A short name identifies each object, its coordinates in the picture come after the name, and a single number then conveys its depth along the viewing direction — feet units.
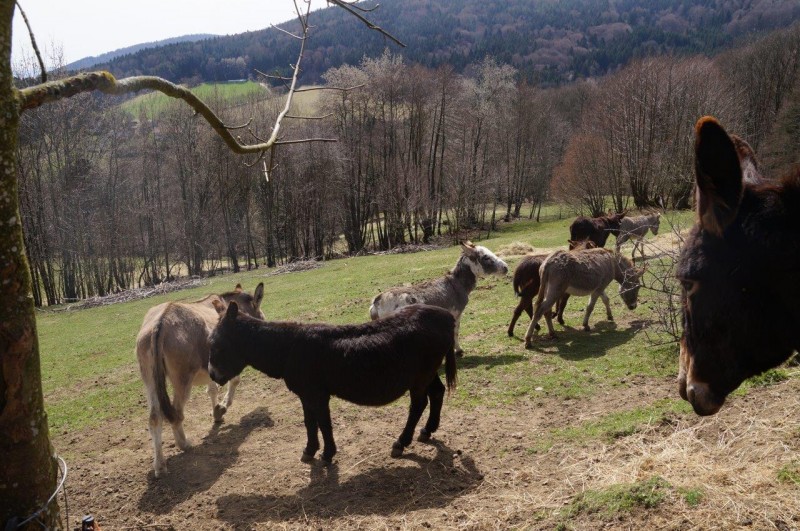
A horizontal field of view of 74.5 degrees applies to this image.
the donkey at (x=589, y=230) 61.16
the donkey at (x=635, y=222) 63.10
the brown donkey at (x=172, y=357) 21.20
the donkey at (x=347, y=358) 19.17
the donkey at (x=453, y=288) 30.60
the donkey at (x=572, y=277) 32.94
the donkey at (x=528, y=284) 35.19
